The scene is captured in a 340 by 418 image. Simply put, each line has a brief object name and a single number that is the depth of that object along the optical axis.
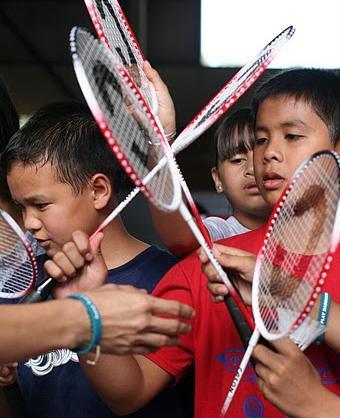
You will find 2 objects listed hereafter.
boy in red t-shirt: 1.69
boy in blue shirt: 1.92
